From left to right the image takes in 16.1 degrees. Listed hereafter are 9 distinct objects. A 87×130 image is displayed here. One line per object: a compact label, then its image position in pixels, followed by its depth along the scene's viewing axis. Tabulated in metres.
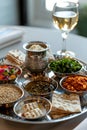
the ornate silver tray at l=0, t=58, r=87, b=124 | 0.82
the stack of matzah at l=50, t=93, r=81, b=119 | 0.85
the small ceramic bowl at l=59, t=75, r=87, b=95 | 0.95
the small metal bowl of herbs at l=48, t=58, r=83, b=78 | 1.08
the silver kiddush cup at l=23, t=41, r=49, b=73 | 1.08
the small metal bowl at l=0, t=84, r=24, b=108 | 0.87
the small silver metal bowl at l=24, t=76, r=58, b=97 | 0.93
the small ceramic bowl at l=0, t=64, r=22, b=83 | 1.02
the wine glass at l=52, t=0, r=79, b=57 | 1.25
